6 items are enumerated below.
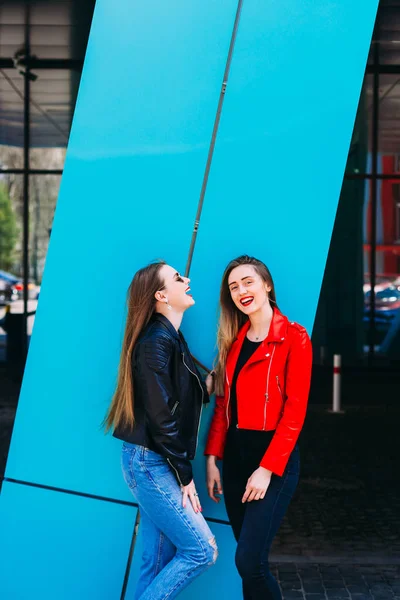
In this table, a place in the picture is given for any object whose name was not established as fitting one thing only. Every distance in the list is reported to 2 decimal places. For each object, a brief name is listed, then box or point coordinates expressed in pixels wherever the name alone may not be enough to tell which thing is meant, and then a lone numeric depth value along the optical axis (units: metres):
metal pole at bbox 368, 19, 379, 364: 15.02
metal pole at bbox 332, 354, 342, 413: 10.26
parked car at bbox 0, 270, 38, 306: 17.30
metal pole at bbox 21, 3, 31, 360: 15.08
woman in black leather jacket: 2.91
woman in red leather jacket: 2.97
